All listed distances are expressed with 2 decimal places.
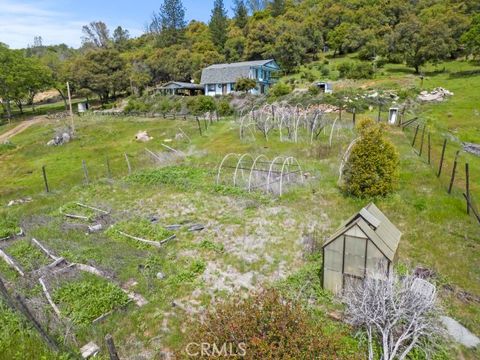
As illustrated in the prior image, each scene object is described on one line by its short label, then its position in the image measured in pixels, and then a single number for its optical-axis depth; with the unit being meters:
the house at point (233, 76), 44.38
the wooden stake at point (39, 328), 5.48
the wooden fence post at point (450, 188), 11.37
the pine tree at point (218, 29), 65.50
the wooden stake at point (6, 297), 6.37
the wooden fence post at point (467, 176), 10.04
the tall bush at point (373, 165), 11.57
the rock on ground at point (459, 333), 5.84
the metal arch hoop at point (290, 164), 12.99
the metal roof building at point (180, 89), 47.62
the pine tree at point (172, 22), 71.25
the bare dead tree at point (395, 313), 5.49
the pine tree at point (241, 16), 72.00
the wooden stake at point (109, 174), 17.33
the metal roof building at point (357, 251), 6.55
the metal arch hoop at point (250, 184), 13.34
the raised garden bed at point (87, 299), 6.72
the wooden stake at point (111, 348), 4.34
